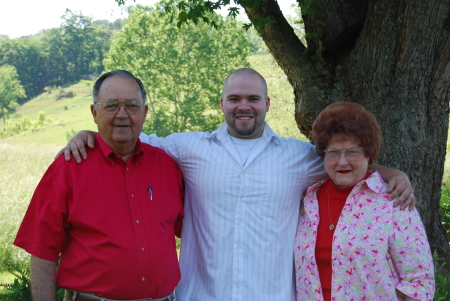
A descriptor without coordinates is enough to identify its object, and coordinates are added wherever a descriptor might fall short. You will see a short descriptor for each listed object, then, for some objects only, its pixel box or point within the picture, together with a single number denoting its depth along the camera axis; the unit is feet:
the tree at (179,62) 101.76
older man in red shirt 8.17
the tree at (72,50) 285.43
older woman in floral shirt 8.02
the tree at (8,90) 232.67
